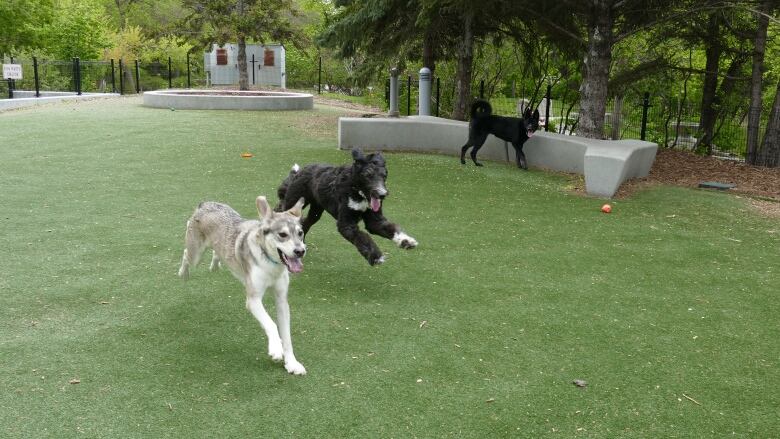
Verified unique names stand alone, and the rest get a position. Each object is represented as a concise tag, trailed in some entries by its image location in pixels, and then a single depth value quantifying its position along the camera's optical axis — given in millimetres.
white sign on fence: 25203
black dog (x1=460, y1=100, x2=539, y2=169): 12852
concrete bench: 10477
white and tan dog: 4031
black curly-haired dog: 5715
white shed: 36156
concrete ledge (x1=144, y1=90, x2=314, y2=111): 21766
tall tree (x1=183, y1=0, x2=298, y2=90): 25953
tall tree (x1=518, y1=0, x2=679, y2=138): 12977
